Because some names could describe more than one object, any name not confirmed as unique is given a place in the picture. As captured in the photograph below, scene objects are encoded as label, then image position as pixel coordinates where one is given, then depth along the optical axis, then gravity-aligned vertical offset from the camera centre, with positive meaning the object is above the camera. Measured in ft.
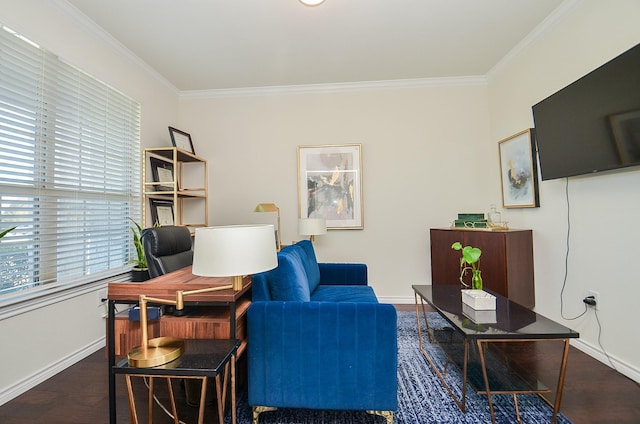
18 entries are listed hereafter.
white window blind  5.82 +1.24
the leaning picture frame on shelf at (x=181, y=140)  10.50 +3.19
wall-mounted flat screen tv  5.26 +1.97
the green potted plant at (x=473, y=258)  6.02 -0.94
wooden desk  4.28 -1.27
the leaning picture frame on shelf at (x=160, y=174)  10.01 +1.74
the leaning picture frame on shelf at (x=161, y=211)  9.90 +0.36
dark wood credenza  8.05 -1.38
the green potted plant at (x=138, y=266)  8.39 -1.35
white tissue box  5.74 -1.79
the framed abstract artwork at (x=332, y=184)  11.23 +1.35
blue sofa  4.51 -2.25
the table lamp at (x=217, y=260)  3.73 -0.55
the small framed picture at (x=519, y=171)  8.52 +1.40
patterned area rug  4.84 -3.52
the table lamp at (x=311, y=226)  9.78 -0.28
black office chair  6.10 -0.65
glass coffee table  4.57 -1.98
